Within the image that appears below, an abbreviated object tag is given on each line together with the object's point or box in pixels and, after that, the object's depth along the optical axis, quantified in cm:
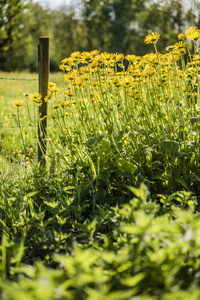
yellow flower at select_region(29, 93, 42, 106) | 490
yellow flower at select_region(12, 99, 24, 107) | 456
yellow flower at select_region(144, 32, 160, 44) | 425
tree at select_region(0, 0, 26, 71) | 4431
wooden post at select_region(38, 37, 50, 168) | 633
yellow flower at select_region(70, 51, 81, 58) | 443
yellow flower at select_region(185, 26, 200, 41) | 398
